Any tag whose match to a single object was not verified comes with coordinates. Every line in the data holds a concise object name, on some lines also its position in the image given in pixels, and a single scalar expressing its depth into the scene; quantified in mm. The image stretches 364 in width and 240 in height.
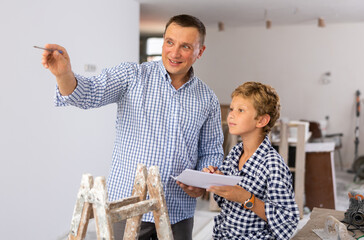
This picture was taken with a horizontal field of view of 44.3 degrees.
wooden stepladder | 1290
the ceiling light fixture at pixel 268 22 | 7399
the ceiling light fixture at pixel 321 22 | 7363
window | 10086
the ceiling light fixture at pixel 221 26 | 8242
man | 1797
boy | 1588
